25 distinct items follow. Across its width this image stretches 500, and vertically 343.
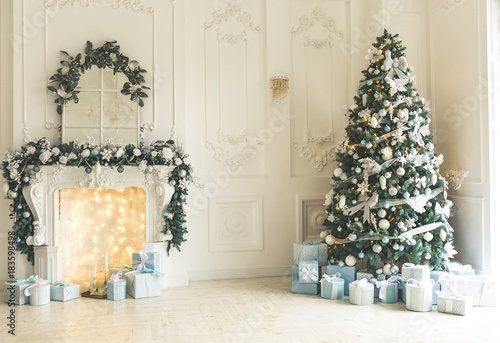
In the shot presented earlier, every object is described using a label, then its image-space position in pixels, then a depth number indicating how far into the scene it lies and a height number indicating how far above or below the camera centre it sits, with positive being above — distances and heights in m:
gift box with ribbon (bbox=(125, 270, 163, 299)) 4.63 -1.12
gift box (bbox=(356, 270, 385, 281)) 4.64 -1.05
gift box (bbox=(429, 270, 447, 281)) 4.48 -1.00
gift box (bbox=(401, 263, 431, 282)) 4.32 -0.96
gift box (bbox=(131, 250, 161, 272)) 4.82 -0.91
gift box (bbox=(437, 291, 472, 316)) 4.02 -1.17
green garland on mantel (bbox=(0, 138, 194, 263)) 4.64 +0.13
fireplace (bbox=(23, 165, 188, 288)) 4.72 -0.33
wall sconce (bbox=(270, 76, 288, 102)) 5.54 +1.05
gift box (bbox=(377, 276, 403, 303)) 4.43 -1.16
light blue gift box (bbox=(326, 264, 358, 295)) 4.70 -1.02
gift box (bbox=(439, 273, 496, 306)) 4.27 -1.09
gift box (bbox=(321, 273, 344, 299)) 4.57 -1.15
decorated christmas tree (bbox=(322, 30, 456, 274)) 4.58 -0.09
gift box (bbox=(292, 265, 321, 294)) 4.72 -1.17
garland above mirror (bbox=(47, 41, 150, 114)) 4.87 +1.14
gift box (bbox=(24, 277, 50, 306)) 4.40 -1.14
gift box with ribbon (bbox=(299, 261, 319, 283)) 4.70 -1.03
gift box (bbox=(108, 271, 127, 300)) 4.57 -1.14
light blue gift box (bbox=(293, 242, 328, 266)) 4.97 -0.87
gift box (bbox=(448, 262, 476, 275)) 4.52 -0.97
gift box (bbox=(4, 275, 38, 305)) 4.40 -1.12
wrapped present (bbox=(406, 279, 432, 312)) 4.14 -1.14
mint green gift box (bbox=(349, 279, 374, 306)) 4.36 -1.16
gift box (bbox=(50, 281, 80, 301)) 4.51 -1.15
